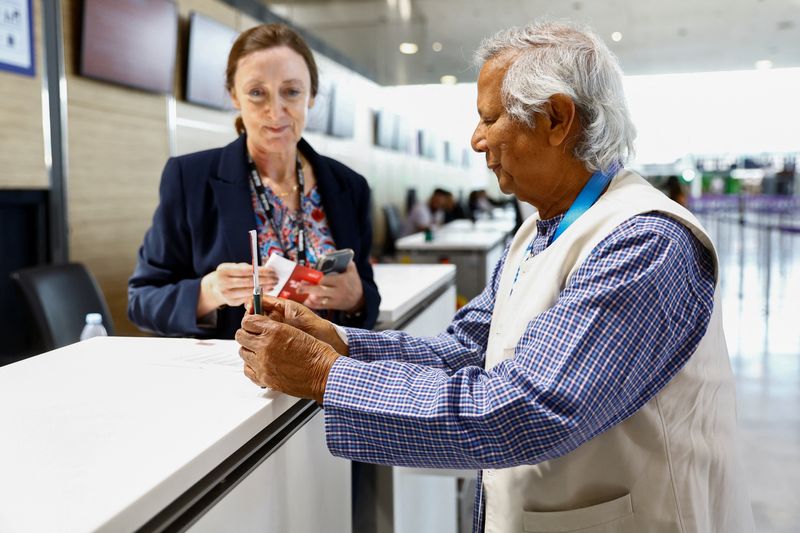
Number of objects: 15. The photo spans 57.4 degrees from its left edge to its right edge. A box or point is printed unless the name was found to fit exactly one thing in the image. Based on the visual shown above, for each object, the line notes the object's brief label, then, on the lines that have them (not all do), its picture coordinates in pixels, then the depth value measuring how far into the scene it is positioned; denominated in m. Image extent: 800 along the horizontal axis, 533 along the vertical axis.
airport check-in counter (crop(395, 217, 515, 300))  6.05
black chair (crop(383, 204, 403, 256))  8.35
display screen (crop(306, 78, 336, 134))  6.48
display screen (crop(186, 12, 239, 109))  4.71
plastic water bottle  2.30
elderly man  0.98
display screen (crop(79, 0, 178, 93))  3.80
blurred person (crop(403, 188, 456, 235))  9.05
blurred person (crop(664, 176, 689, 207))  7.16
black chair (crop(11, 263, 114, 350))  2.51
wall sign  3.19
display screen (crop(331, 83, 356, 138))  7.89
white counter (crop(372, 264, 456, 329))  2.34
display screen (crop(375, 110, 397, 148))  9.43
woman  1.87
